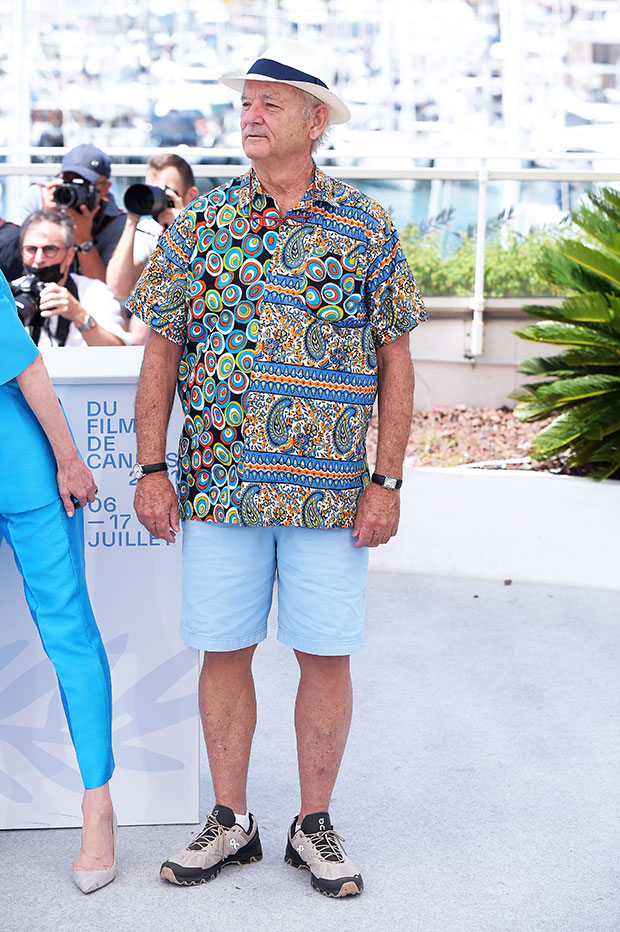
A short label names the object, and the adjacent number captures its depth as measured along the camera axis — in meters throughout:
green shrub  7.28
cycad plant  5.64
